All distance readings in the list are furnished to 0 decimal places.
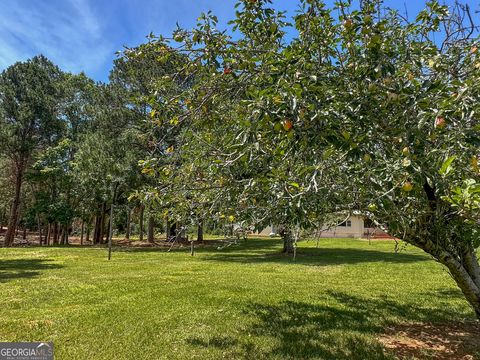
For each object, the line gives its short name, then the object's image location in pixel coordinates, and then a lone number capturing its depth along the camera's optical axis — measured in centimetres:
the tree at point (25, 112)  2595
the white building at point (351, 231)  4050
